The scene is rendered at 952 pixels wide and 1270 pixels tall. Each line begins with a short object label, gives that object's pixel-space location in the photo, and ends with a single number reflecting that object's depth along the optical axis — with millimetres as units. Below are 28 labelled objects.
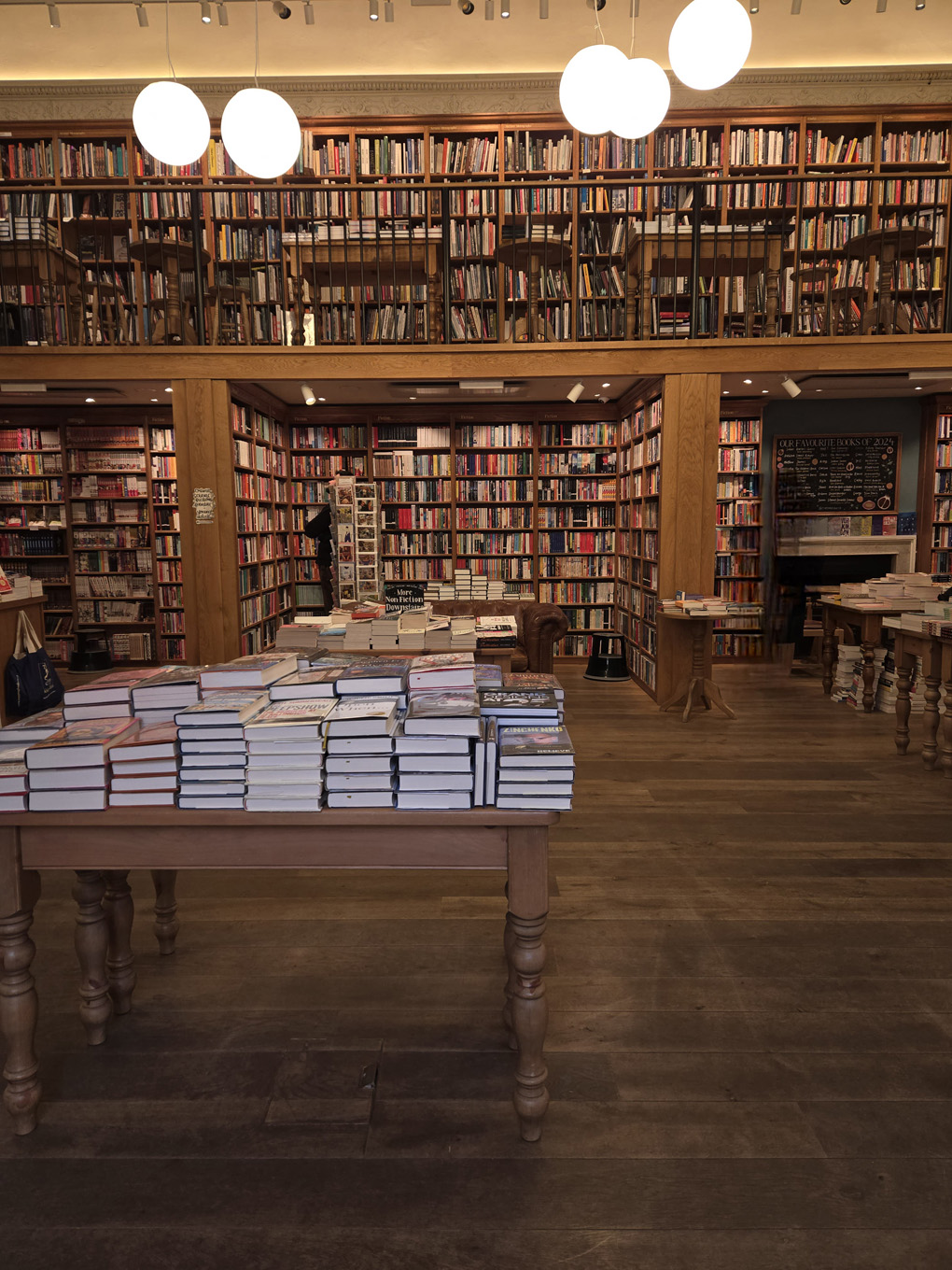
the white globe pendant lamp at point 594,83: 3041
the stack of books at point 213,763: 1684
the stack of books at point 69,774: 1652
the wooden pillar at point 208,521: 5820
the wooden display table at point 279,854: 1664
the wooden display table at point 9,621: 5152
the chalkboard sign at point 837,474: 7930
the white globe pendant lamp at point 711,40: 2746
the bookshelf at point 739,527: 7832
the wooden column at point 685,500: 5805
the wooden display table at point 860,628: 5844
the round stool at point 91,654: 7629
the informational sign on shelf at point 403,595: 7531
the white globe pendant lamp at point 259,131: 3174
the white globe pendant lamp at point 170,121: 3225
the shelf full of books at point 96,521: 7977
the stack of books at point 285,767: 1665
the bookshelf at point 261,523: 6613
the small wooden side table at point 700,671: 5652
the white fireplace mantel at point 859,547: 7844
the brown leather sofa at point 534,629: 5754
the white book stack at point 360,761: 1675
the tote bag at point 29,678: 4949
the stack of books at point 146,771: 1667
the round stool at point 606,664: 7195
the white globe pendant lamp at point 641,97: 3139
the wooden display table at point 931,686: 4387
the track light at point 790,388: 6105
